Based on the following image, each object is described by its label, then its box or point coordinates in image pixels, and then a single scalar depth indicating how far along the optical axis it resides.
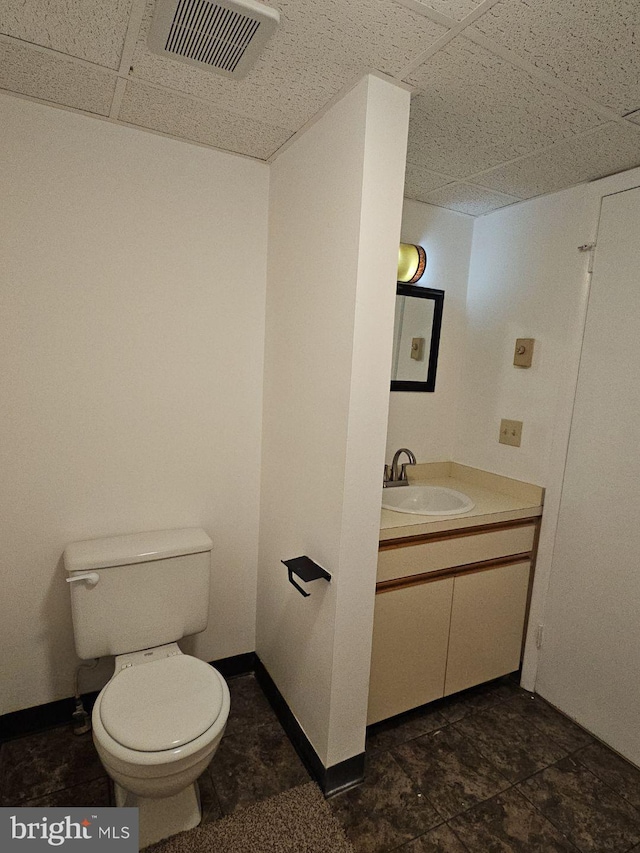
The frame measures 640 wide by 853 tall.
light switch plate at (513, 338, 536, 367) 2.17
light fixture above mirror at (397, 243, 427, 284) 2.15
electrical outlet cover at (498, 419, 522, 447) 2.24
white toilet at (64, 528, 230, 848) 1.30
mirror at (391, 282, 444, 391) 2.32
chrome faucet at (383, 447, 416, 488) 2.27
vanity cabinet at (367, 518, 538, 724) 1.77
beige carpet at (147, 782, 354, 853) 1.41
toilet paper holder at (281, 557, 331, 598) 1.56
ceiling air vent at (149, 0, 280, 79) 1.07
